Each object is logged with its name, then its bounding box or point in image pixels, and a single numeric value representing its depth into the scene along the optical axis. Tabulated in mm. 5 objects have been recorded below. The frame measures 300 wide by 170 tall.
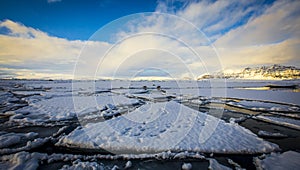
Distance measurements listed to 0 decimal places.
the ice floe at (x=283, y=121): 6844
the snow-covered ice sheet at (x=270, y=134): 5676
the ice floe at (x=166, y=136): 4708
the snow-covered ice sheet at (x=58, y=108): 8227
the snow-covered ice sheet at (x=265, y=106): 10570
